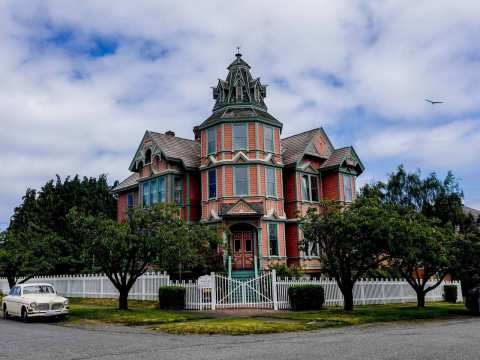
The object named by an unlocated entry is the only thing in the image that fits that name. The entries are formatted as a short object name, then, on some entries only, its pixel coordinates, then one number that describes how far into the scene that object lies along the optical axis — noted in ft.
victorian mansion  104.17
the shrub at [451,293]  114.21
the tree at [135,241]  71.87
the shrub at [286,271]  95.61
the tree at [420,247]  72.33
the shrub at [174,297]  80.59
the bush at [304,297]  77.61
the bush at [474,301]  81.89
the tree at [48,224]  105.19
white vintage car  66.39
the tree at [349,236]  72.08
